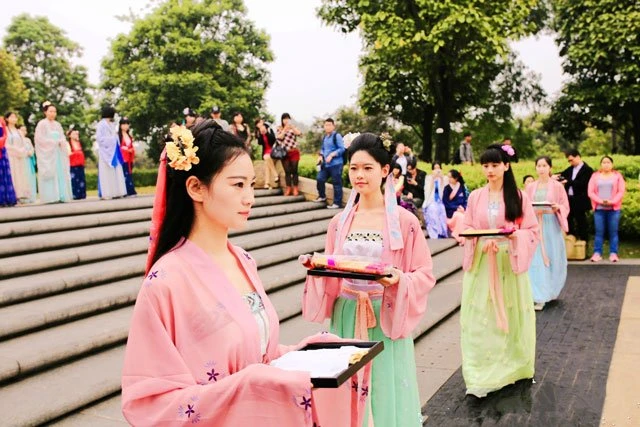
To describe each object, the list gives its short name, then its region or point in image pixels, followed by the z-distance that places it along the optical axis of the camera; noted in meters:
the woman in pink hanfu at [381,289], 3.72
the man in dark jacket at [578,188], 12.87
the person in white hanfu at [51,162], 11.22
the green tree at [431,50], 18.62
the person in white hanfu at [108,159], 11.95
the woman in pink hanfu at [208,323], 1.93
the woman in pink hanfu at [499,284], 5.66
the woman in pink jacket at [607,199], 11.97
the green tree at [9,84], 30.61
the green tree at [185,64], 32.12
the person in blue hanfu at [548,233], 9.00
